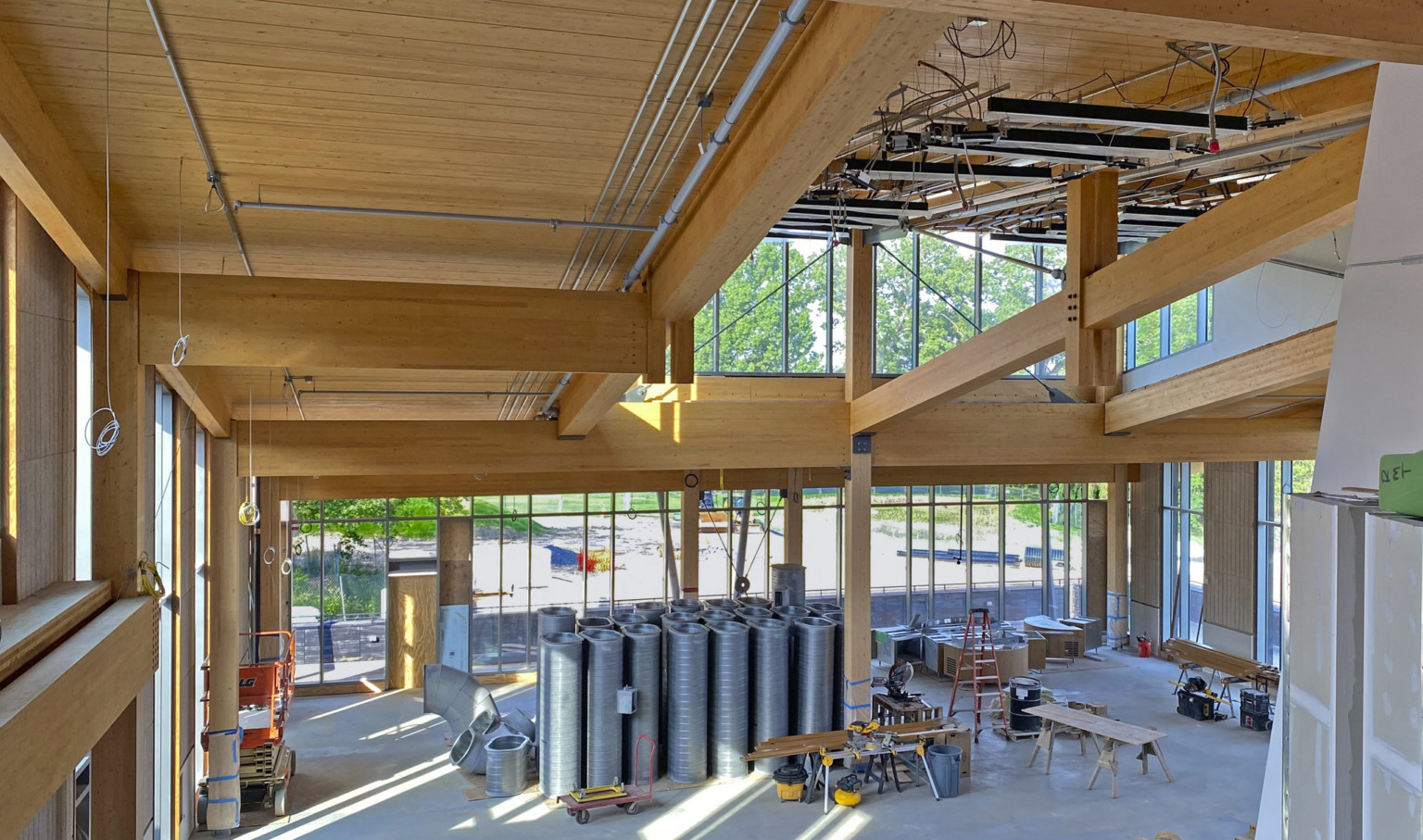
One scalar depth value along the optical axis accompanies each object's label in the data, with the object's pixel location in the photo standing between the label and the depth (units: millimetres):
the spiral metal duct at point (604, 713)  11750
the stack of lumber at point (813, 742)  11836
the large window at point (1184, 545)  18516
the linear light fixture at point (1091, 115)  6070
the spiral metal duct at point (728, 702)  12328
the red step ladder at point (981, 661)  14752
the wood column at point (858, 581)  12781
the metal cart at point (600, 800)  10820
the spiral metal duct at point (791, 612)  13499
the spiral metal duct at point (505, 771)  11711
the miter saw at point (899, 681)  13609
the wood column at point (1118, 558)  19797
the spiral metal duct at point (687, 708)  12172
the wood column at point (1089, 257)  8508
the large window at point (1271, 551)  16531
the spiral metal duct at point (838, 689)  13078
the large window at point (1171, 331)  17828
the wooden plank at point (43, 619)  4355
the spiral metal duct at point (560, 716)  11680
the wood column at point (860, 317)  13211
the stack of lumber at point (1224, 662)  14688
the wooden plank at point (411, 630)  16844
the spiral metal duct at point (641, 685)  12117
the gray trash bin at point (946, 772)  11578
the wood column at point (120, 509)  6684
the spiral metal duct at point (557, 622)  13117
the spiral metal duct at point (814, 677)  12797
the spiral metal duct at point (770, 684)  12586
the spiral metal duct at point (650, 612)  13211
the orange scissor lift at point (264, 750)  10969
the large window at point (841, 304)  17984
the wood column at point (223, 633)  10508
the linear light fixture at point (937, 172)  7641
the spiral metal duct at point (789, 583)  15773
